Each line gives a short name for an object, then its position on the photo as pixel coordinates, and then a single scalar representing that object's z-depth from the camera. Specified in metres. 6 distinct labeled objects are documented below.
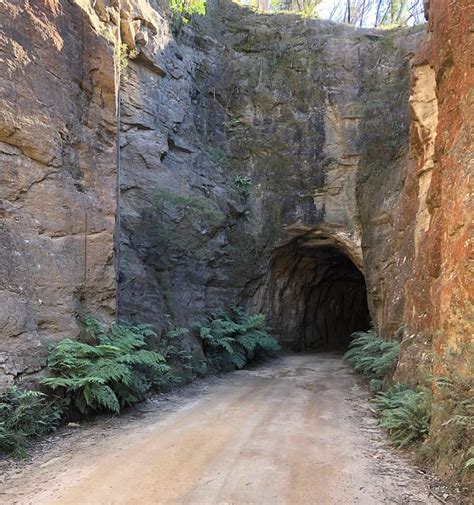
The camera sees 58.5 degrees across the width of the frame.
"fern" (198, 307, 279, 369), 12.09
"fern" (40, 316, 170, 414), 6.44
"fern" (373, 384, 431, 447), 5.53
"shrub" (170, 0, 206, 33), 8.43
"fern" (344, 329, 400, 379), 9.02
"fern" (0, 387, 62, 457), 5.12
